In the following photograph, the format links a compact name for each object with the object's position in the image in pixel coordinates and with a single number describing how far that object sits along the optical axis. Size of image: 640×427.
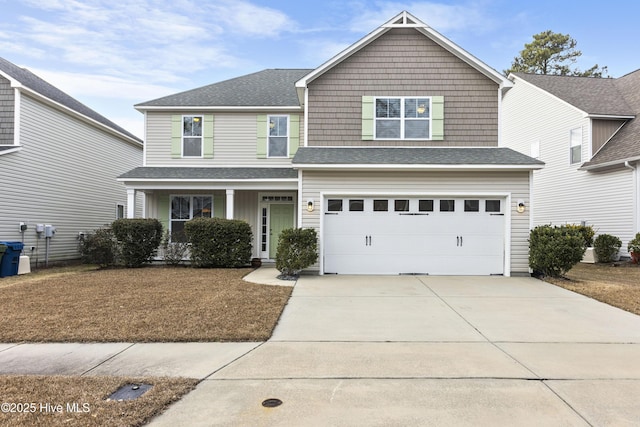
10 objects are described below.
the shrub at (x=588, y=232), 14.61
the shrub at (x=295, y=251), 10.38
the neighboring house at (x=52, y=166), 12.62
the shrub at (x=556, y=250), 9.88
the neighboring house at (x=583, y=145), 14.17
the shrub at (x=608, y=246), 13.93
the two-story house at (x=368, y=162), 11.28
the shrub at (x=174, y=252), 12.99
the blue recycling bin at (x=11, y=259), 11.13
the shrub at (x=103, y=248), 12.75
